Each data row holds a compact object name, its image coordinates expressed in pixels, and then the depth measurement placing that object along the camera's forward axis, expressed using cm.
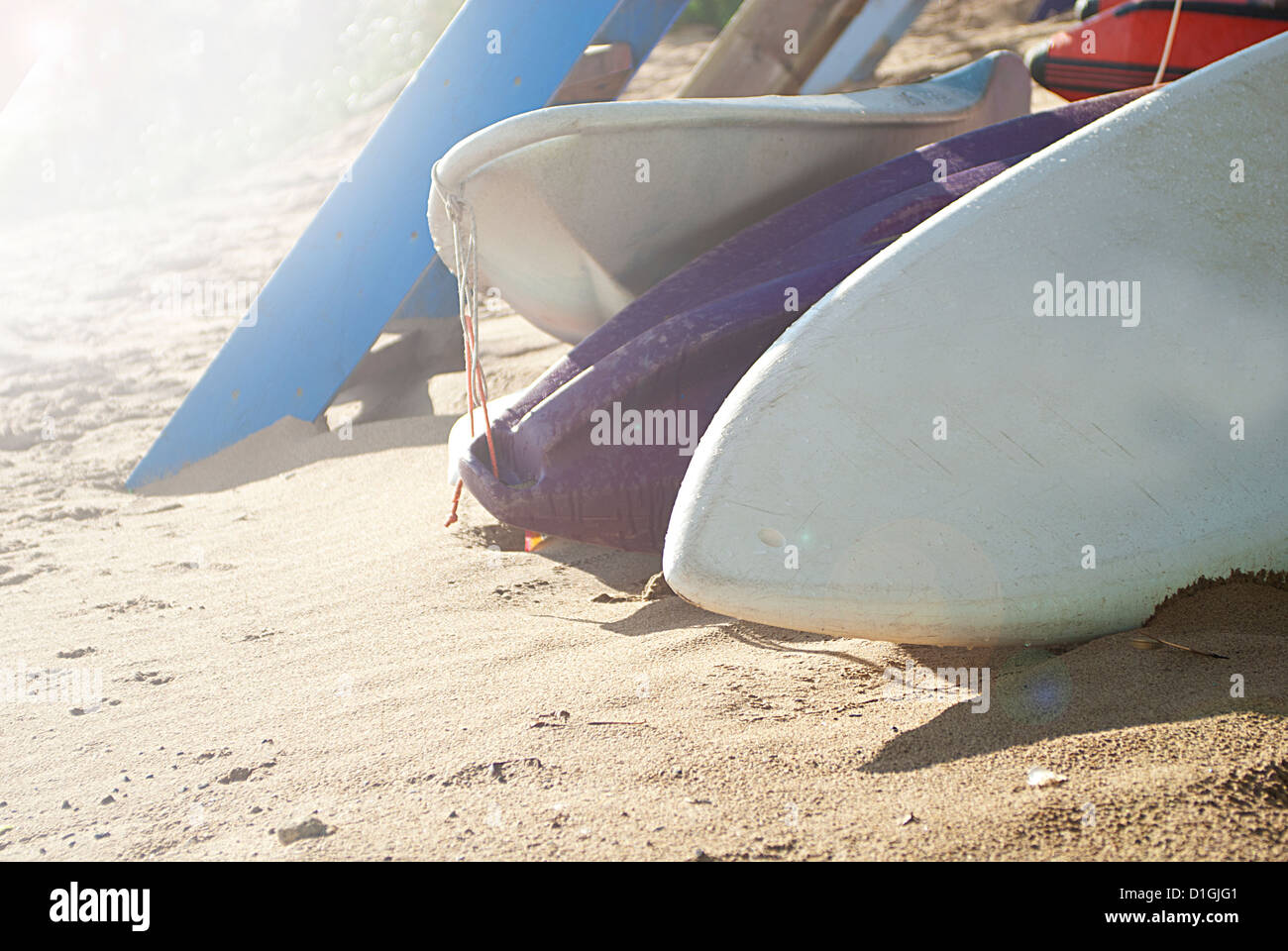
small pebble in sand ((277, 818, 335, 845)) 148
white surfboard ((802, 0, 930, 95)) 632
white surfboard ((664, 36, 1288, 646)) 166
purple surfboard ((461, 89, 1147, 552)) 243
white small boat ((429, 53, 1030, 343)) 261
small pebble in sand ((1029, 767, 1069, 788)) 139
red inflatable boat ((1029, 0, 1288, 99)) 354
